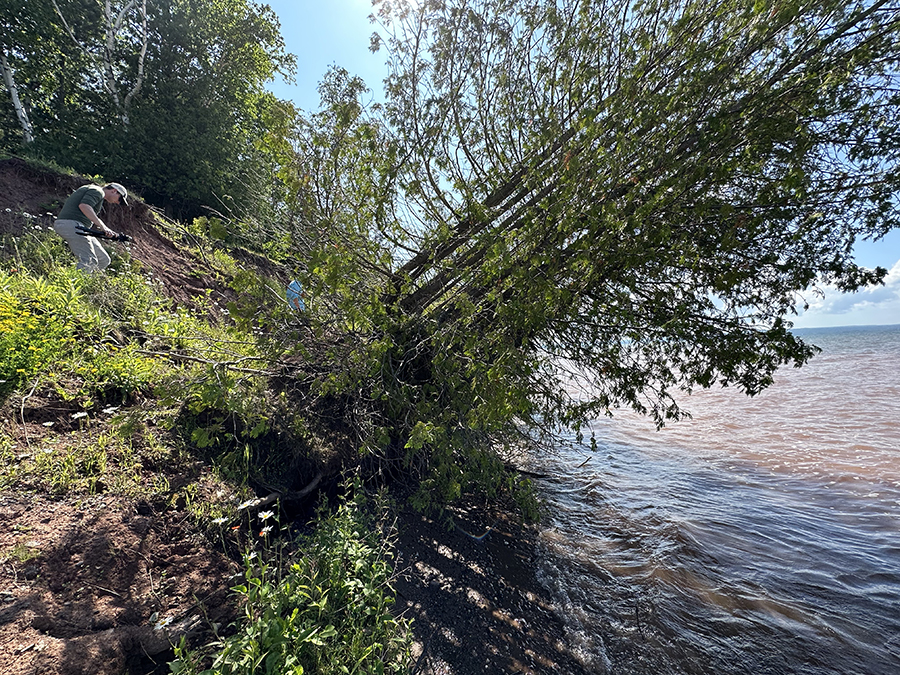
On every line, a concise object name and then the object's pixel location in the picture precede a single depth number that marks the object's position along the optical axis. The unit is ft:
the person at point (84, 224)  17.49
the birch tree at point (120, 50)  36.32
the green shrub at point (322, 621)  5.36
